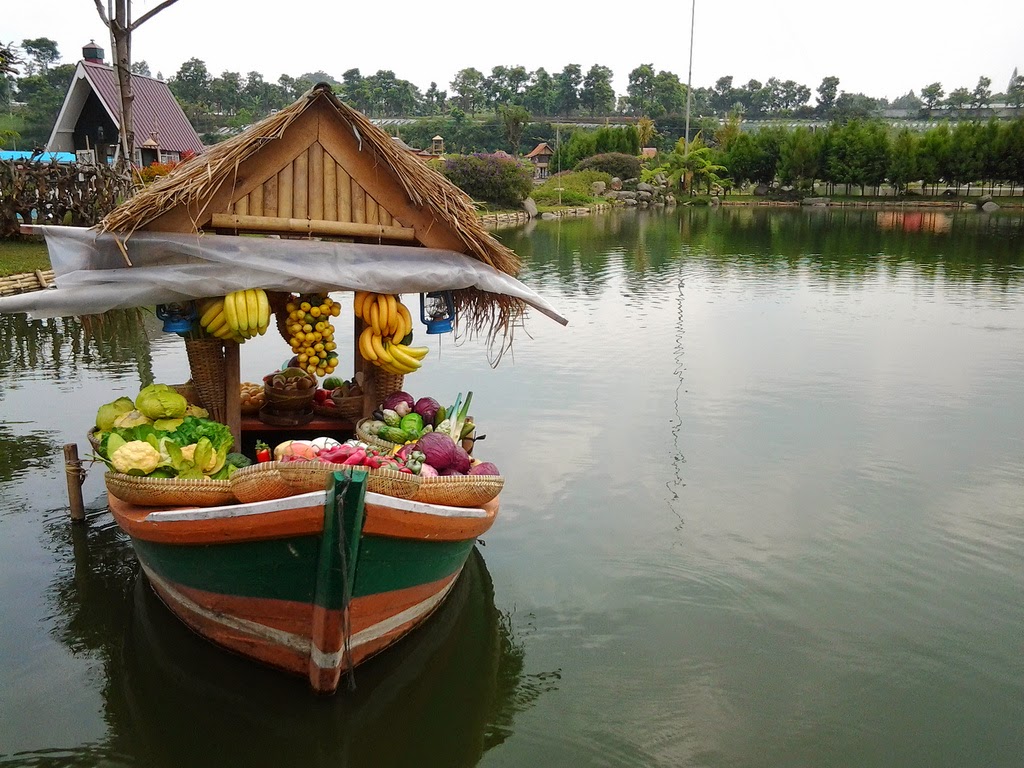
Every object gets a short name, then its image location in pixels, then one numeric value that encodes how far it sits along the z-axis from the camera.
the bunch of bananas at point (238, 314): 5.02
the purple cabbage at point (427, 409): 5.74
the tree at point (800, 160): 53.25
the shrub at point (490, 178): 40.56
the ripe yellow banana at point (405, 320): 5.57
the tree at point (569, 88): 100.88
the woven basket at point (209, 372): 5.51
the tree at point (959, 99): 113.12
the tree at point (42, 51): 83.50
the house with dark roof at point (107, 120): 28.09
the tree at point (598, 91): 99.69
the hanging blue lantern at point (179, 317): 5.36
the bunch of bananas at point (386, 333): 5.49
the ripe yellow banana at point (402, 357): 5.61
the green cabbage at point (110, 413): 5.48
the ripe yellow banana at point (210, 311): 5.14
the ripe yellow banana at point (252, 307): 5.04
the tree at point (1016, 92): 114.44
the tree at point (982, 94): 106.25
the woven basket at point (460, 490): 4.35
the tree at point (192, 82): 73.81
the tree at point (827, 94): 113.38
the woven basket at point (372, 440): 5.24
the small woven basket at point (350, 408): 6.22
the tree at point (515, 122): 63.94
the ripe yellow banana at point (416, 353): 5.68
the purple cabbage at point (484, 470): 4.97
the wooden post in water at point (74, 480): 6.30
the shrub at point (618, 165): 58.00
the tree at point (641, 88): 106.12
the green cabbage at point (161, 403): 5.23
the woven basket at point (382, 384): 5.93
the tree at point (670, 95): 105.31
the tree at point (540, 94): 98.94
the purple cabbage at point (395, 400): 5.74
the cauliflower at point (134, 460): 4.54
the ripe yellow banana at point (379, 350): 5.57
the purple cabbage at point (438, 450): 4.87
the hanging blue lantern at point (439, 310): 6.09
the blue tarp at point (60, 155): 23.45
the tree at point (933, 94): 114.19
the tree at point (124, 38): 12.20
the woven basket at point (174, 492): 4.29
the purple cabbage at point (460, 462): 4.93
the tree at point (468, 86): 101.25
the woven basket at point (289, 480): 3.93
